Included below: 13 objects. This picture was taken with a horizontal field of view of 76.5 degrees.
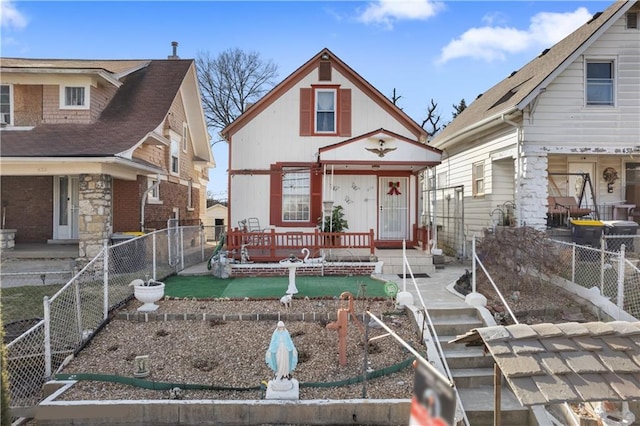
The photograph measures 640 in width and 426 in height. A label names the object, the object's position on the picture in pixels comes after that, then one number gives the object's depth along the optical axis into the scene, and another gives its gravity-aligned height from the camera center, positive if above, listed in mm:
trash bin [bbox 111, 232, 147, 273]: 9750 -1164
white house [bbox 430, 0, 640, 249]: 11195 +2671
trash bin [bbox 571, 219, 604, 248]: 10969 -588
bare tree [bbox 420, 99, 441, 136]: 41062 +9619
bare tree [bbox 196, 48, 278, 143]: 33281 +10620
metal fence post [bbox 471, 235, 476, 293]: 7428 -1326
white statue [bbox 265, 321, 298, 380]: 4785 -1701
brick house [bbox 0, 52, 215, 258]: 11531 +1849
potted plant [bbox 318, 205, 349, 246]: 12336 -382
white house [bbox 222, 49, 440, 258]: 13250 +2009
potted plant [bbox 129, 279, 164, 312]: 7348 -1558
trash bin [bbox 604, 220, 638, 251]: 10781 -550
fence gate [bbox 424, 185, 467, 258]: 14430 -468
